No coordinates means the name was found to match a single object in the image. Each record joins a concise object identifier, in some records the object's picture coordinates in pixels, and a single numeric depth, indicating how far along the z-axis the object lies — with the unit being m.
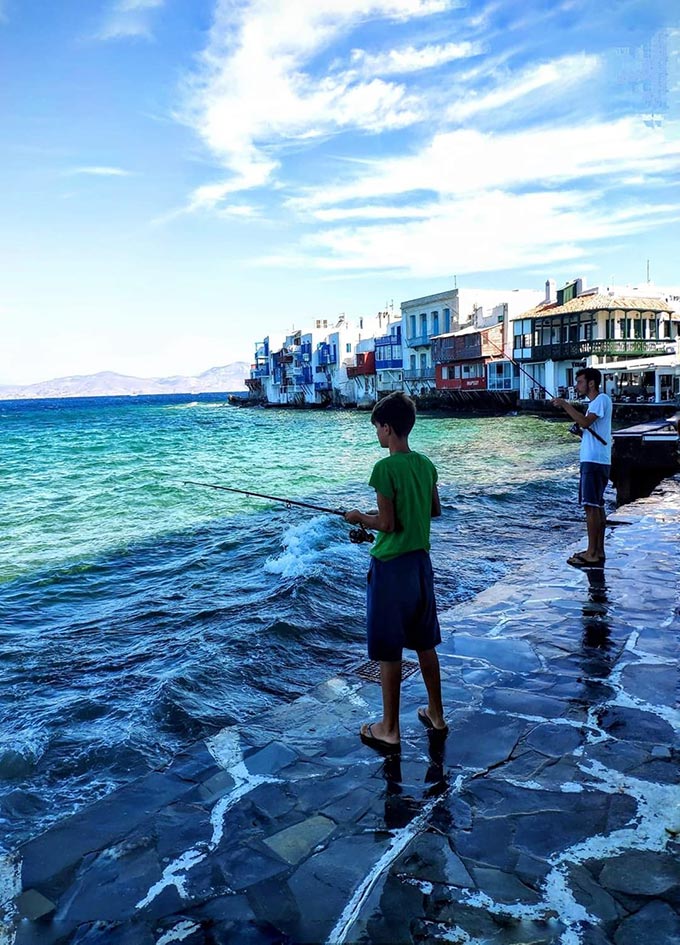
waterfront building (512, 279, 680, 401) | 44.03
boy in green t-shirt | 3.63
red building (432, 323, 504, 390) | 54.06
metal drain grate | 5.12
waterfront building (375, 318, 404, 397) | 69.19
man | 6.80
